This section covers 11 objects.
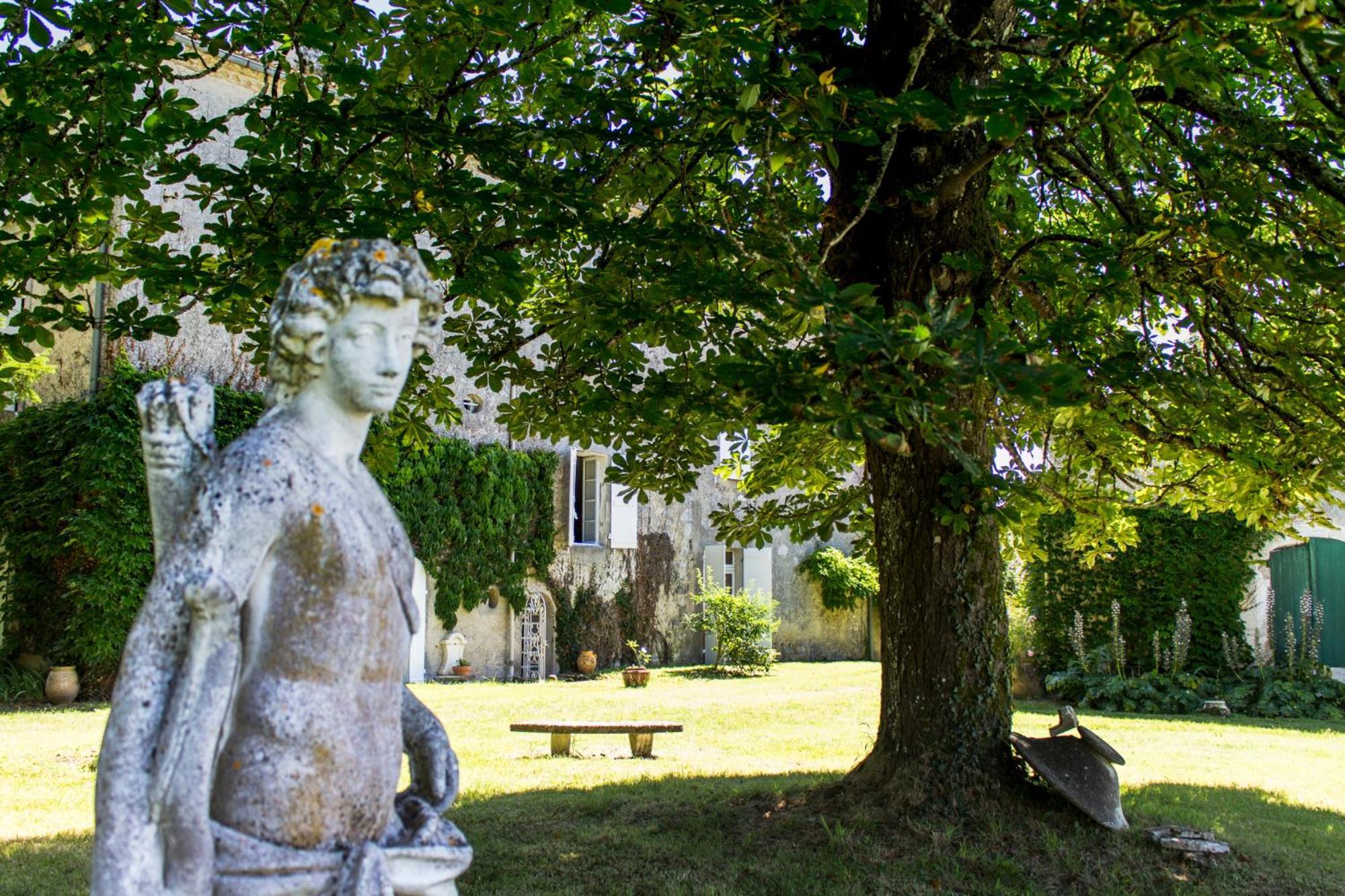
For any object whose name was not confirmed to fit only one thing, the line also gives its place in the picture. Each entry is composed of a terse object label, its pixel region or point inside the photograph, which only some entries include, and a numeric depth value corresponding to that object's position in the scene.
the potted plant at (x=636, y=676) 18.14
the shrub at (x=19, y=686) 14.04
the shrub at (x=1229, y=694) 14.84
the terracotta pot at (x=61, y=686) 14.15
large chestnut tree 4.97
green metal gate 17.33
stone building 16.33
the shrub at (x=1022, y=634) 17.52
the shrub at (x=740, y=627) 21.08
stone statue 1.95
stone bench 10.01
